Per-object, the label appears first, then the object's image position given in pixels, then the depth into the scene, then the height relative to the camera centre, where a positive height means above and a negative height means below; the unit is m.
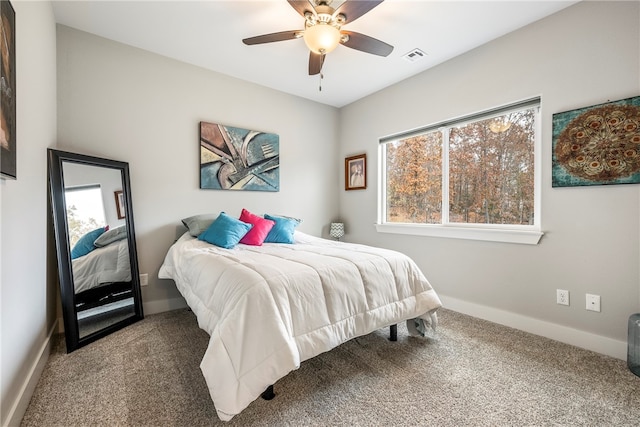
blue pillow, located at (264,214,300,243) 2.82 -0.33
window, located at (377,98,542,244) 2.40 +0.15
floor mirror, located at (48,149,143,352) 1.98 -0.31
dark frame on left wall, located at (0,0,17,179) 1.15 +0.52
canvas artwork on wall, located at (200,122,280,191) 3.03 +0.49
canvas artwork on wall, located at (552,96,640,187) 1.83 +0.30
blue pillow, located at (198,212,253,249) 2.45 -0.28
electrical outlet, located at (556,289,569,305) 2.12 -0.83
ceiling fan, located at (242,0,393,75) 1.72 +1.15
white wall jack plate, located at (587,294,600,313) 1.98 -0.83
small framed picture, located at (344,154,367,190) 3.79 +0.34
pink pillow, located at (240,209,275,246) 2.66 -0.28
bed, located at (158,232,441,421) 1.26 -0.59
